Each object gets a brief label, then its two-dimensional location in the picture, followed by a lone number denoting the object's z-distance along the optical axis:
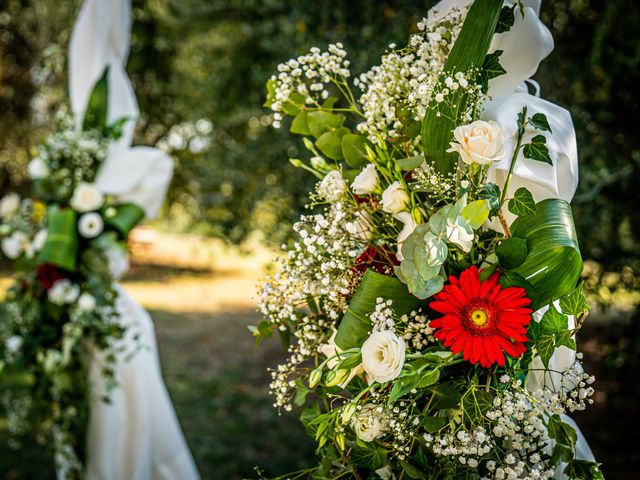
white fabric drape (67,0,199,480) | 3.54
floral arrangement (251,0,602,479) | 1.23
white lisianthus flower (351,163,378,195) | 1.48
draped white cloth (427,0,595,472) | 1.39
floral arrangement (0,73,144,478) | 3.31
